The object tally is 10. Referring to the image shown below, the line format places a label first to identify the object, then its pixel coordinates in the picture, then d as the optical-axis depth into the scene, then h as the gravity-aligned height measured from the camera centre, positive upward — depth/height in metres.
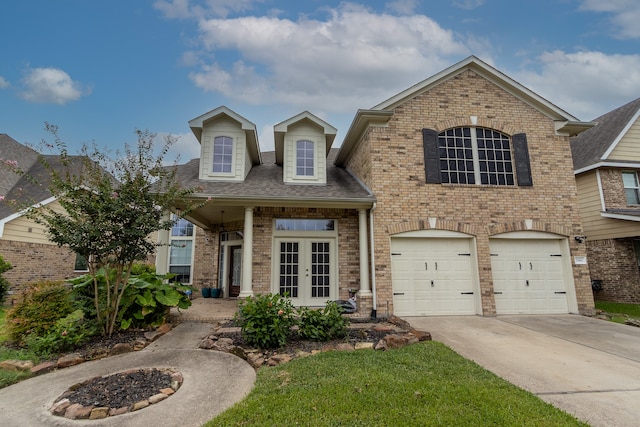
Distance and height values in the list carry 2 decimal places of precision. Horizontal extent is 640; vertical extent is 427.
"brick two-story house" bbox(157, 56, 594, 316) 8.14 +1.69
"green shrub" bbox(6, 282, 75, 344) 5.13 -0.73
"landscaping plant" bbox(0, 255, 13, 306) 9.15 -0.33
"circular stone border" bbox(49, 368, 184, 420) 2.93 -1.41
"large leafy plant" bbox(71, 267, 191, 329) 5.85 -0.59
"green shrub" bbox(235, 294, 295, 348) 4.91 -0.92
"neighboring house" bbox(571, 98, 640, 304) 10.33 +2.03
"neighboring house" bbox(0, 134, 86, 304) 9.94 +0.76
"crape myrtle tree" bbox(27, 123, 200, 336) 5.31 +1.07
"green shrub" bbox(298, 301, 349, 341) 5.30 -1.03
